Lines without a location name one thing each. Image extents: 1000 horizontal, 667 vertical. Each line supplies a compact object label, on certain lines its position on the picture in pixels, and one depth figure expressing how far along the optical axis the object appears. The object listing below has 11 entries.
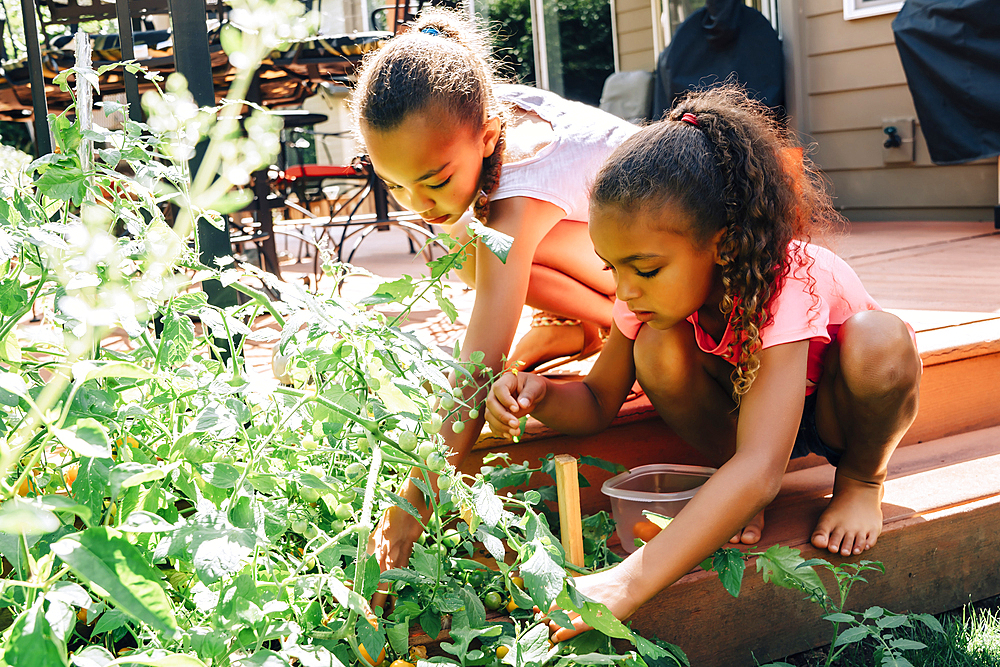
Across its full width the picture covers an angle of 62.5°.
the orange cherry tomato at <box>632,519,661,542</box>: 1.26
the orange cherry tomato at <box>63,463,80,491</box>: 1.13
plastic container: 1.31
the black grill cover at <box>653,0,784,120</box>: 4.75
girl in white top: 1.44
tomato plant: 0.65
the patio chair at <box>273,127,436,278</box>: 3.29
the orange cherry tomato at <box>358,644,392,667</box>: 0.95
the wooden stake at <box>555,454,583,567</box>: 1.11
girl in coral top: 1.14
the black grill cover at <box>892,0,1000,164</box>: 3.75
